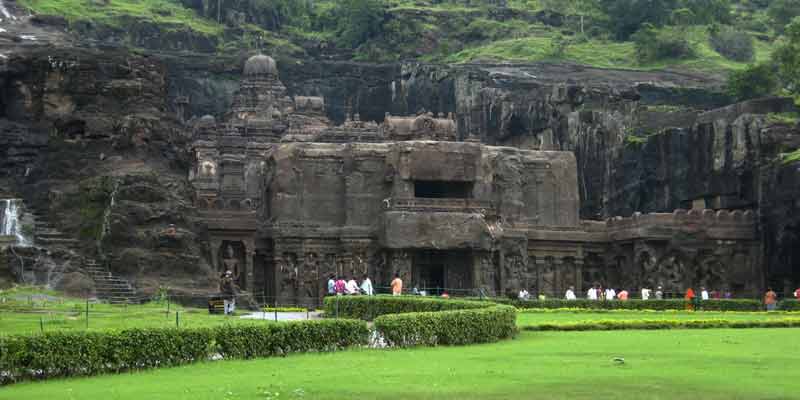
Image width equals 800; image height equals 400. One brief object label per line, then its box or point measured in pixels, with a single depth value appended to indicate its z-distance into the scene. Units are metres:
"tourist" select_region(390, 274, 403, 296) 50.59
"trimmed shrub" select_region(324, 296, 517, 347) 30.70
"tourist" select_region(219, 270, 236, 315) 42.28
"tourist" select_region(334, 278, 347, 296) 57.09
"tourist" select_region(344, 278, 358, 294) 55.47
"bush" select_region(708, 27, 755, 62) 131.25
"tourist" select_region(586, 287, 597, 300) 59.67
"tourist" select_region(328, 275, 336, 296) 57.81
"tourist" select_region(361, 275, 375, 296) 53.59
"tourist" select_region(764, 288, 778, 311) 51.81
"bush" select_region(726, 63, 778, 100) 103.29
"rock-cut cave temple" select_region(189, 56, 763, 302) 64.19
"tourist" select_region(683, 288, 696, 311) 52.22
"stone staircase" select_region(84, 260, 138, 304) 44.47
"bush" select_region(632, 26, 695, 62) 126.38
